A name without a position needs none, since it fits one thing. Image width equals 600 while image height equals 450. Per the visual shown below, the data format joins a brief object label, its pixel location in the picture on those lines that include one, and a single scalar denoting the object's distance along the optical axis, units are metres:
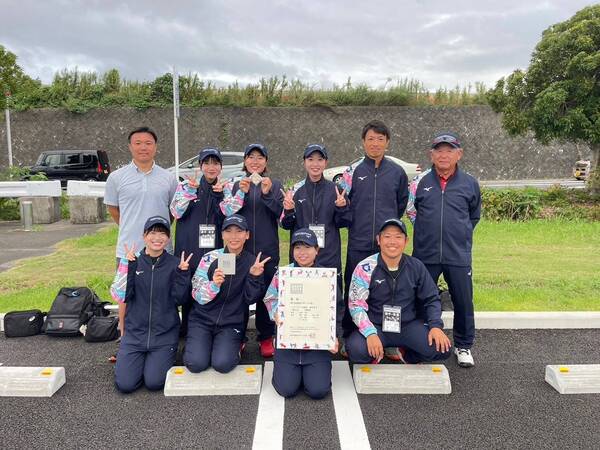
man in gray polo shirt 4.50
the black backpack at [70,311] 5.06
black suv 20.08
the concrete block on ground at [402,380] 3.93
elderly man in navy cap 4.36
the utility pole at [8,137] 23.94
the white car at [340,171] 18.52
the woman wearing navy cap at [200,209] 4.51
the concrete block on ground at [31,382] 3.89
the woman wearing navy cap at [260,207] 4.50
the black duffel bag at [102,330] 4.97
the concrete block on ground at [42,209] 11.95
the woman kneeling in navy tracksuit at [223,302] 4.12
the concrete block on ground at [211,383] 3.91
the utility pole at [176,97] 12.38
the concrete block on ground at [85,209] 11.81
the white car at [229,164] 17.11
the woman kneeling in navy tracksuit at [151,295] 4.16
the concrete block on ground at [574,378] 3.91
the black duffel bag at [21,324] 5.09
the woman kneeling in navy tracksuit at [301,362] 3.86
